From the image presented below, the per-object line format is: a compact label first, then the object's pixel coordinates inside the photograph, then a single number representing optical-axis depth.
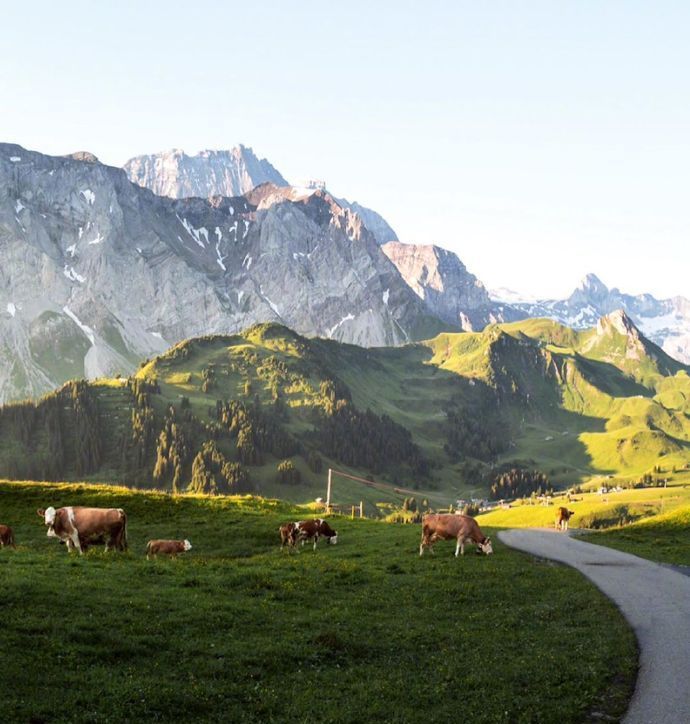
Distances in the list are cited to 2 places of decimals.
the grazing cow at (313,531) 50.97
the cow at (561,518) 74.56
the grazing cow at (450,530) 44.66
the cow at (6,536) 44.48
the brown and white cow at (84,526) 39.78
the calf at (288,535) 50.19
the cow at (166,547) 45.81
